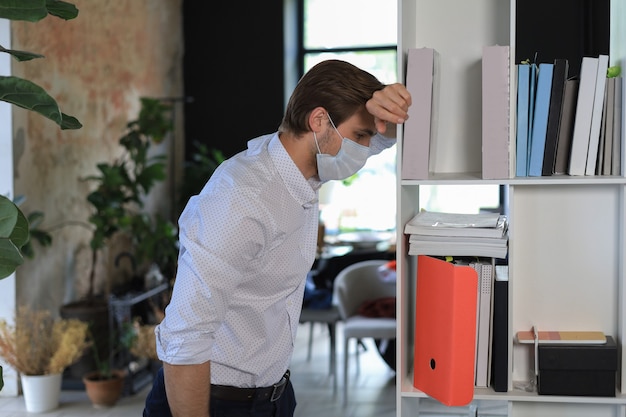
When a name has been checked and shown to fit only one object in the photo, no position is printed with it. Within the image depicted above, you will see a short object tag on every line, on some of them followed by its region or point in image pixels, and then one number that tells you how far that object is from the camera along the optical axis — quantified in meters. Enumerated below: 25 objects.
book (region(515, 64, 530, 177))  2.25
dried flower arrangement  4.95
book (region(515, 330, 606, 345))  2.35
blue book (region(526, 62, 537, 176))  2.26
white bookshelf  2.35
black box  2.29
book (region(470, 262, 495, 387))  2.29
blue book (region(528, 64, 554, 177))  2.25
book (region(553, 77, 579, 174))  2.27
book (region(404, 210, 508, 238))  2.29
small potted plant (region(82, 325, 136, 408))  5.15
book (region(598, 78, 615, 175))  2.27
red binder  2.13
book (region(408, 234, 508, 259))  2.28
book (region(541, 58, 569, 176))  2.24
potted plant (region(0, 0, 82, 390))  1.62
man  1.90
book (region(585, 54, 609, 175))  2.24
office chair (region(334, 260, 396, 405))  5.13
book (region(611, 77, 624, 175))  2.26
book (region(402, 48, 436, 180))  2.23
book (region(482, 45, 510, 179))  2.21
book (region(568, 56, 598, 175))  2.24
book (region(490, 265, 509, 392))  2.28
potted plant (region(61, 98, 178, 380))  5.59
